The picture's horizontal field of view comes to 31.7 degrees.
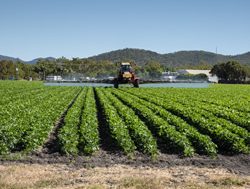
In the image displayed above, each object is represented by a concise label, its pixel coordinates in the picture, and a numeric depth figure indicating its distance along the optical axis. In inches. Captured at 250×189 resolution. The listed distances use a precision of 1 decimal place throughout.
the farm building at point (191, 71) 6705.7
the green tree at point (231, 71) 4874.5
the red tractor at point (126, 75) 1962.4
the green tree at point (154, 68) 6552.7
